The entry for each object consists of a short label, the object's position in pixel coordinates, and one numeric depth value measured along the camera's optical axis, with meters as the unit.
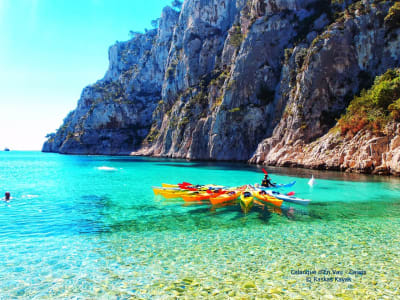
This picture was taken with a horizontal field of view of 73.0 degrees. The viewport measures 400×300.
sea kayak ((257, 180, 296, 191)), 19.94
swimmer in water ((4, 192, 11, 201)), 17.84
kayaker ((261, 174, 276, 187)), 20.62
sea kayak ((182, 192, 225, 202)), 16.52
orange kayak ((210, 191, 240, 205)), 15.73
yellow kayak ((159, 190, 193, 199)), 18.02
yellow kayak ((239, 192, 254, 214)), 14.91
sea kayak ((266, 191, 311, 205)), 15.92
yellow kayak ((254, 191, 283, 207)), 15.16
